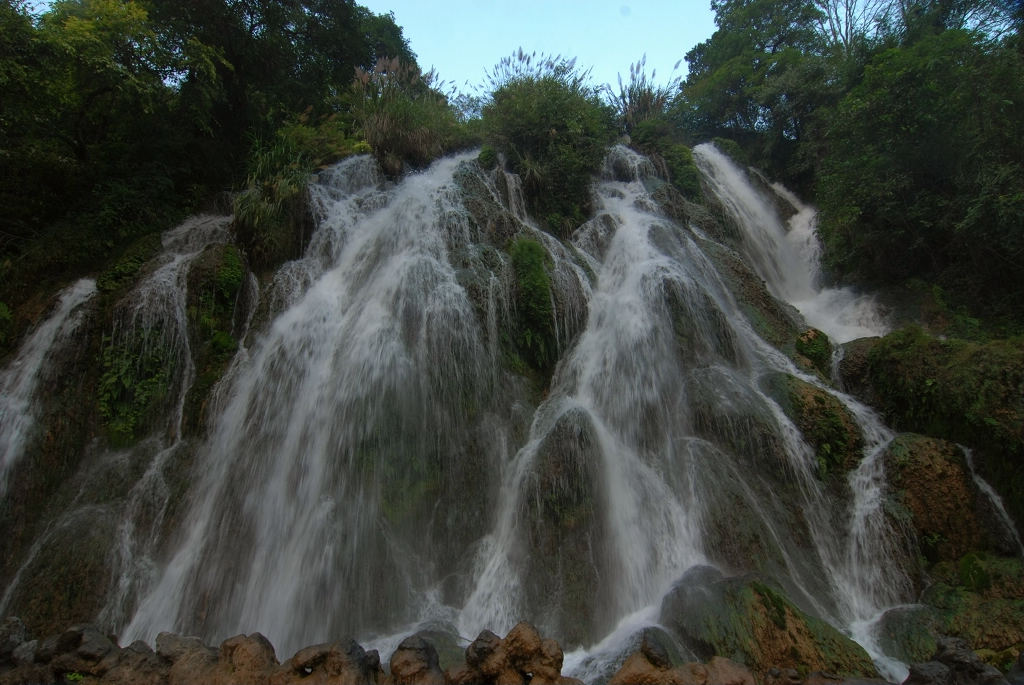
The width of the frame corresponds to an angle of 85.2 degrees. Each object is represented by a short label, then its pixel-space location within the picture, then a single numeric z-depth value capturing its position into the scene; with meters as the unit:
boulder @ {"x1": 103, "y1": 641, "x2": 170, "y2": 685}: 4.90
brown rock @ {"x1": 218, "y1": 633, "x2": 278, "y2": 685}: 4.78
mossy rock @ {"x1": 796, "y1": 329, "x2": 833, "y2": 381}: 9.77
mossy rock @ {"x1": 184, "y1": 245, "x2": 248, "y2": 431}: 9.54
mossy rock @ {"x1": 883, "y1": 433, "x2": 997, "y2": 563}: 6.92
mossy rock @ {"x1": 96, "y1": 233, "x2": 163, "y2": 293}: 10.09
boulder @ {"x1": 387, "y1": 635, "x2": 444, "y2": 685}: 4.66
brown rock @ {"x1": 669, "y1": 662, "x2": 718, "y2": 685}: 4.39
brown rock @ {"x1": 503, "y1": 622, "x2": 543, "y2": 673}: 4.56
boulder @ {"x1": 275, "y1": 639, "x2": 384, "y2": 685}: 4.69
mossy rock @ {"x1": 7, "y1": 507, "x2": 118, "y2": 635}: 6.98
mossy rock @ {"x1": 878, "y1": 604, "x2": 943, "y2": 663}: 5.71
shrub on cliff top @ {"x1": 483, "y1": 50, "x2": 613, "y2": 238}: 13.77
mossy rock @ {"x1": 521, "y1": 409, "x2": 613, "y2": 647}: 6.55
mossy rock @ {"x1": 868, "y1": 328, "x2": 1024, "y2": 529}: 7.05
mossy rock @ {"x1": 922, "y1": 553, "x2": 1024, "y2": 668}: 5.70
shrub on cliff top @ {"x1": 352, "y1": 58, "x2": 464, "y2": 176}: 14.62
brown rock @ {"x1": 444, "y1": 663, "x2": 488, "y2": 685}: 4.59
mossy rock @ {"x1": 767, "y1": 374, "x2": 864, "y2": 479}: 7.89
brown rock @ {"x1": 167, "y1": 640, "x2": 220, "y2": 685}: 4.83
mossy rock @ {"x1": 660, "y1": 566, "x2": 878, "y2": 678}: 5.34
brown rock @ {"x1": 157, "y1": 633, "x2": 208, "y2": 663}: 5.18
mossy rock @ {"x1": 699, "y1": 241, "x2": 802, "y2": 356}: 10.45
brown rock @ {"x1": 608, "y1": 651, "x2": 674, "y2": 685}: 4.44
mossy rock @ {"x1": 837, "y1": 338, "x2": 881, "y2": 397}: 9.18
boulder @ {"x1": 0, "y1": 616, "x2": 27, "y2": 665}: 5.50
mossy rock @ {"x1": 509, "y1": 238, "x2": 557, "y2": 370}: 9.74
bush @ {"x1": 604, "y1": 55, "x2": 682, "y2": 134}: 19.92
